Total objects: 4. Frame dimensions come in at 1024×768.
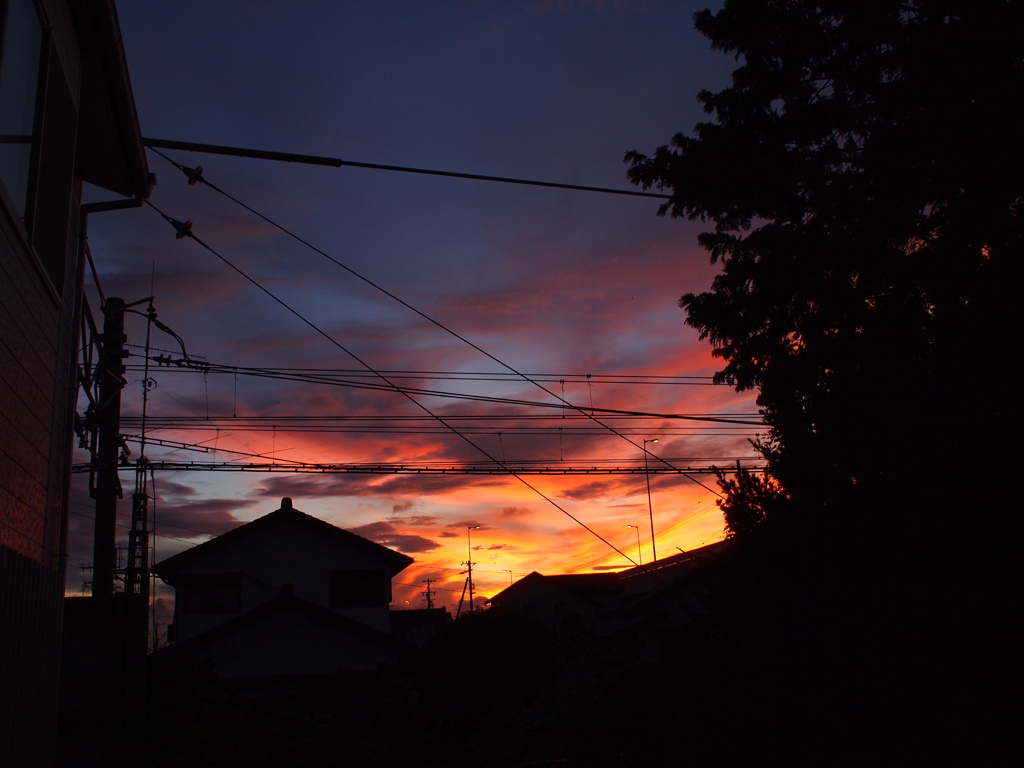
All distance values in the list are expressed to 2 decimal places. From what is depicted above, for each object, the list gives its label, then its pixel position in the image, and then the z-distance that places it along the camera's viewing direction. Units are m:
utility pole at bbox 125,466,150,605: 23.48
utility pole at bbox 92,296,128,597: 15.34
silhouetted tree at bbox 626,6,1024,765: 8.32
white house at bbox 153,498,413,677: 29.64
